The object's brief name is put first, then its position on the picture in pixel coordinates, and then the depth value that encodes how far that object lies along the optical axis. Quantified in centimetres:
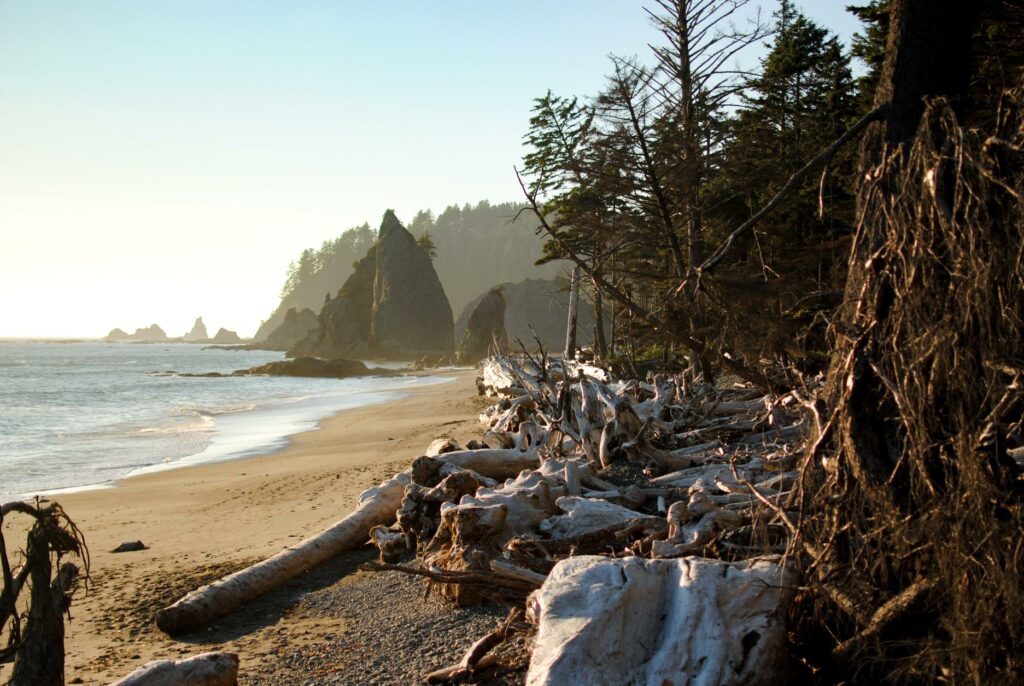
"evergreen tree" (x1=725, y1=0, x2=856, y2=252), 1396
